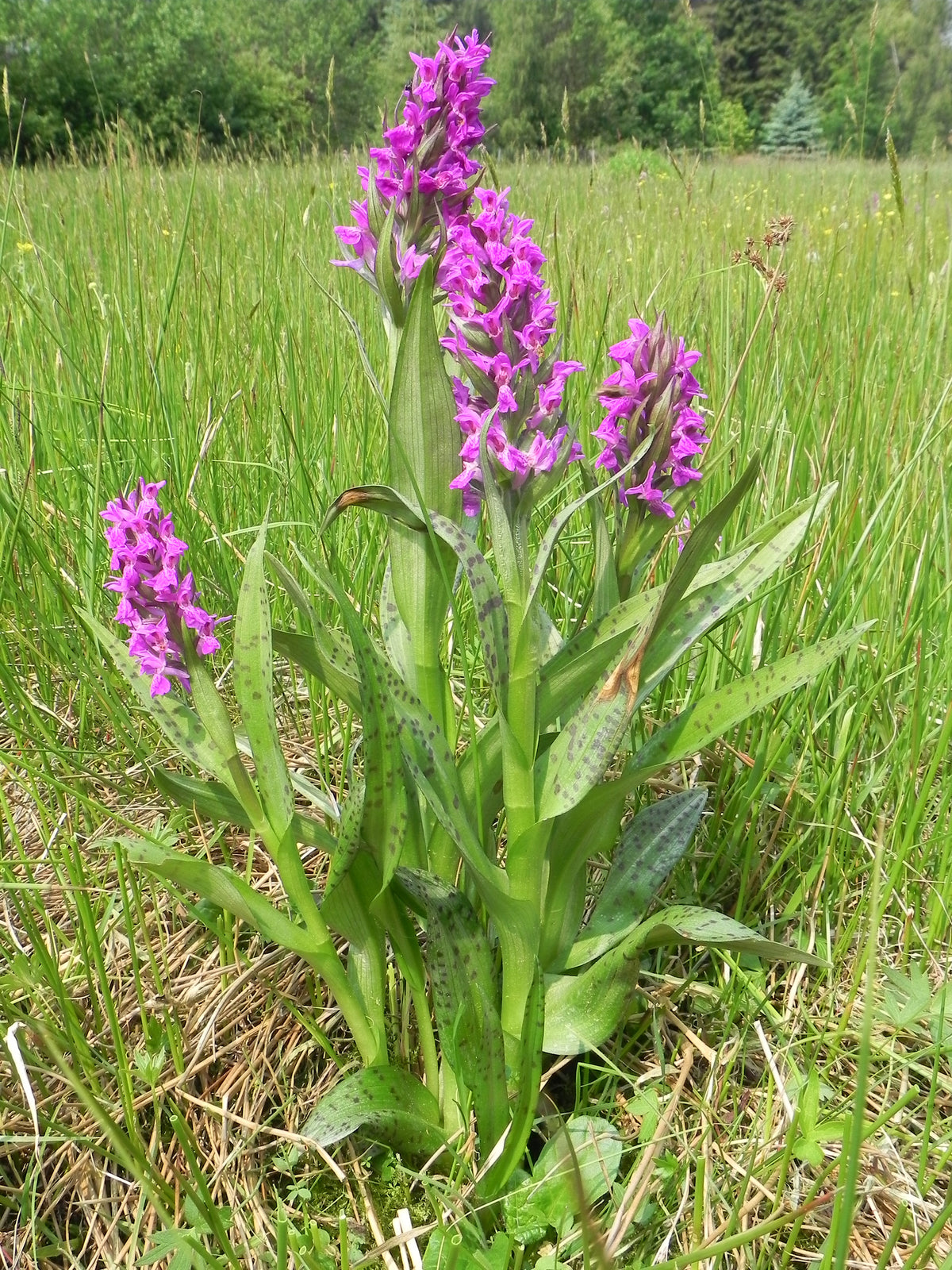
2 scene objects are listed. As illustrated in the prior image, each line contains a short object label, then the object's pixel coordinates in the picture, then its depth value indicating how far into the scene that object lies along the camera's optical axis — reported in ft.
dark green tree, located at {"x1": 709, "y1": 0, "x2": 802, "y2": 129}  96.49
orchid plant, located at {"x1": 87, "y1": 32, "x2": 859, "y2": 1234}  1.17
